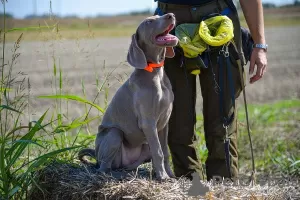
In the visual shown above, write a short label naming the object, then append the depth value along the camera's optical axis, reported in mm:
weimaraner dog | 4043
